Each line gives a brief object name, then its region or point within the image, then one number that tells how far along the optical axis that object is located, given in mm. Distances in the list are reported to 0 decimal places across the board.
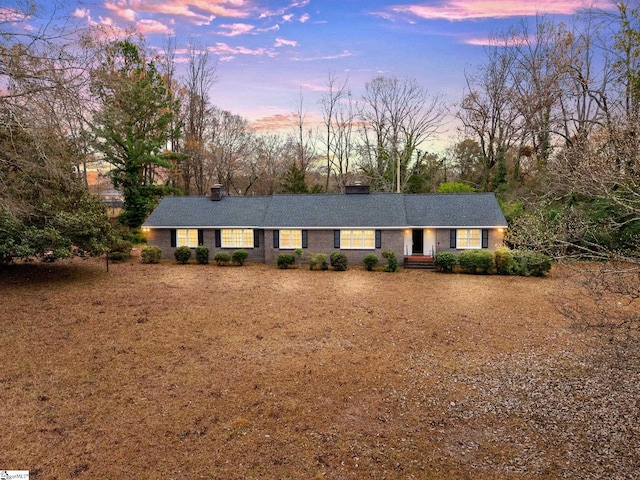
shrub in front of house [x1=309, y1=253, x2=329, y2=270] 20359
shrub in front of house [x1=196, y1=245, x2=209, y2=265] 21531
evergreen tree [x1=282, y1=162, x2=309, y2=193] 32688
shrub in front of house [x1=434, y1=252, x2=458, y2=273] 19359
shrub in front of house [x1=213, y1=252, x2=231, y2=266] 21152
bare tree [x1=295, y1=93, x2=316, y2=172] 39812
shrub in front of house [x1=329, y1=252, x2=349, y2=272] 20094
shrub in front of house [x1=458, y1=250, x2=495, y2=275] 18906
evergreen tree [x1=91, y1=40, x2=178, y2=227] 25984
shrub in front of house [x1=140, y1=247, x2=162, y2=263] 21203
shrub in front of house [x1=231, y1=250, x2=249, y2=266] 21047
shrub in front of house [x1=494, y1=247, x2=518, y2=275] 18688
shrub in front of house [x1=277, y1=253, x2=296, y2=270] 20484
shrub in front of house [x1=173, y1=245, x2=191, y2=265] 21472
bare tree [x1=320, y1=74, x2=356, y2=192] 38062
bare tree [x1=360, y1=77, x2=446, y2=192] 34875
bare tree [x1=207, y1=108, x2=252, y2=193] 36406
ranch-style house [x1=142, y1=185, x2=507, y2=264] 21109
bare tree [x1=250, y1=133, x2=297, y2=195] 40219
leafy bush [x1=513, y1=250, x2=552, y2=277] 18203
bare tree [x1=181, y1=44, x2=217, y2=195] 34938
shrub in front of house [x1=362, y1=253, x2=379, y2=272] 20194
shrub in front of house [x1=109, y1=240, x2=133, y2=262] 21141
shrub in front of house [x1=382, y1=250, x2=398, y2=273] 19875
